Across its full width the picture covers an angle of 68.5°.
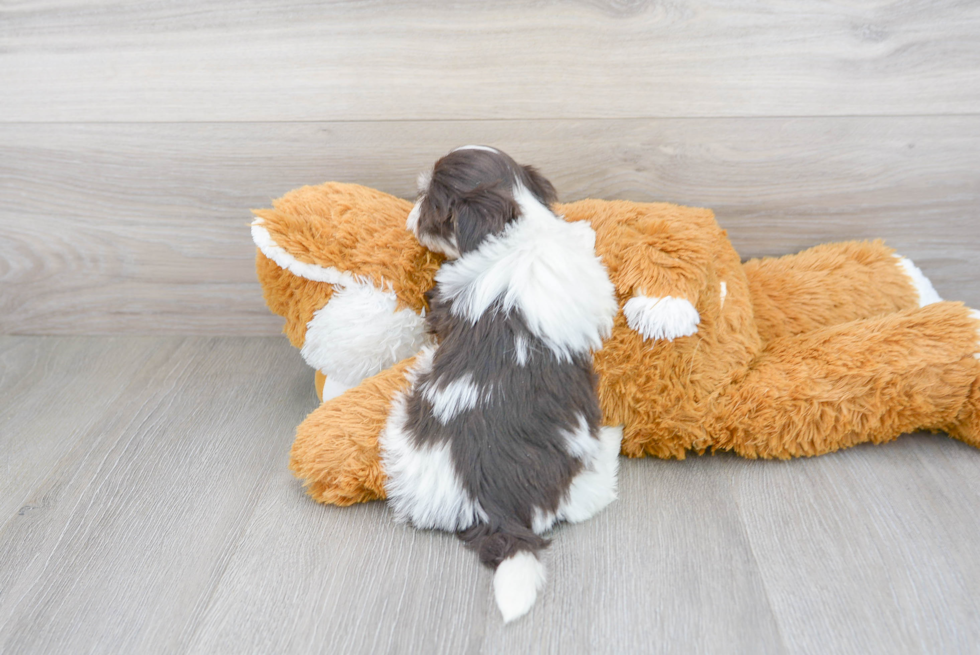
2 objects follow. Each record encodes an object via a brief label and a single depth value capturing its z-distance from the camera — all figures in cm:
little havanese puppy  88
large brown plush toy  99
